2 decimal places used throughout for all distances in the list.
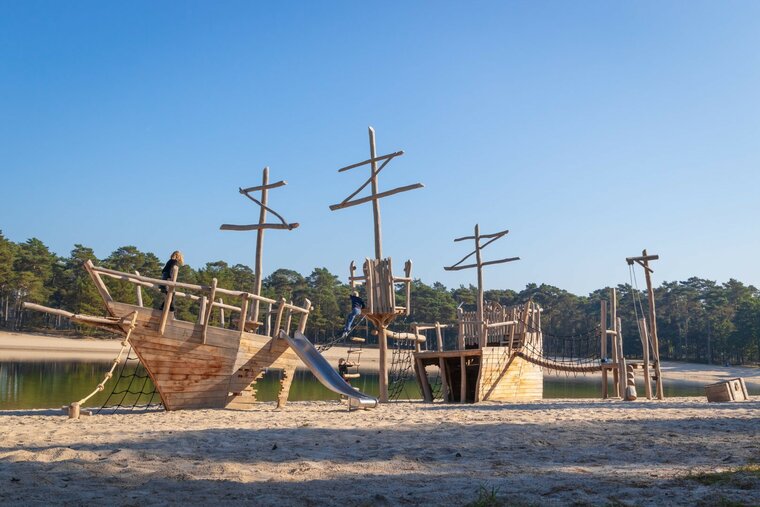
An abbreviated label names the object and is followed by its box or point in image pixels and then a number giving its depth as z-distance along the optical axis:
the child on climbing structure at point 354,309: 17.92
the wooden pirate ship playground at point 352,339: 12.84
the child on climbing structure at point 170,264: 12.98
